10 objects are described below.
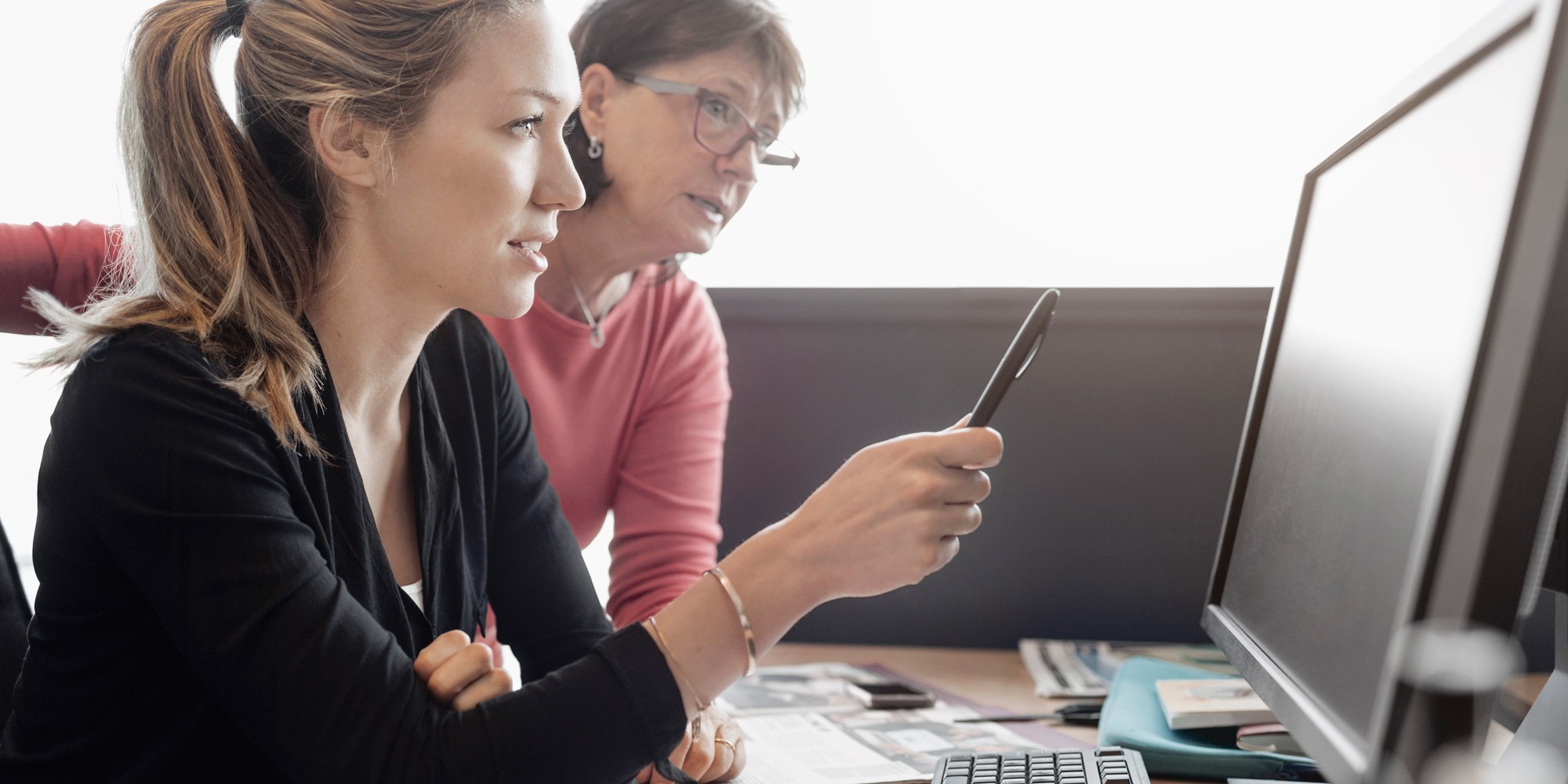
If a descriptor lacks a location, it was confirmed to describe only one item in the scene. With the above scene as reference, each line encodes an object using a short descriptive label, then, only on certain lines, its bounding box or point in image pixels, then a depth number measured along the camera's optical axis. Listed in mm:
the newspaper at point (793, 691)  1161
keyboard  774
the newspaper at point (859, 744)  925
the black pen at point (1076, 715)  1115
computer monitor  429
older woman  1355
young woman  703
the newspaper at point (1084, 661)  1249
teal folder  851
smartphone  1164
